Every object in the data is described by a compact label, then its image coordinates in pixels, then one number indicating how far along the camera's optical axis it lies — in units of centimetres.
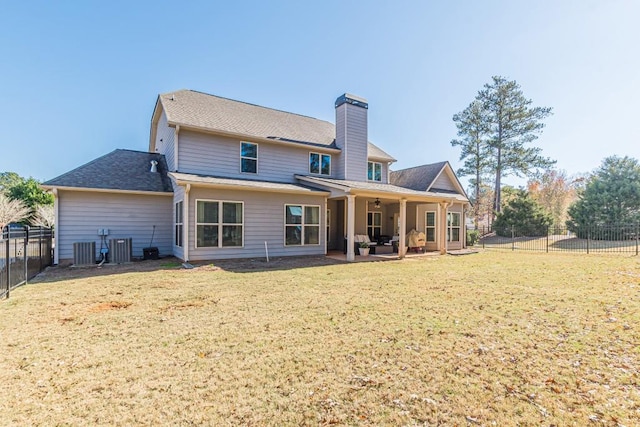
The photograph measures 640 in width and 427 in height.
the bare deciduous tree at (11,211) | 2298
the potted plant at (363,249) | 1281
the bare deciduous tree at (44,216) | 2348
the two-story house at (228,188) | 1067
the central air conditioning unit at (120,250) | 1052
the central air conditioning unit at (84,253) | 993
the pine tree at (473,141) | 2895
